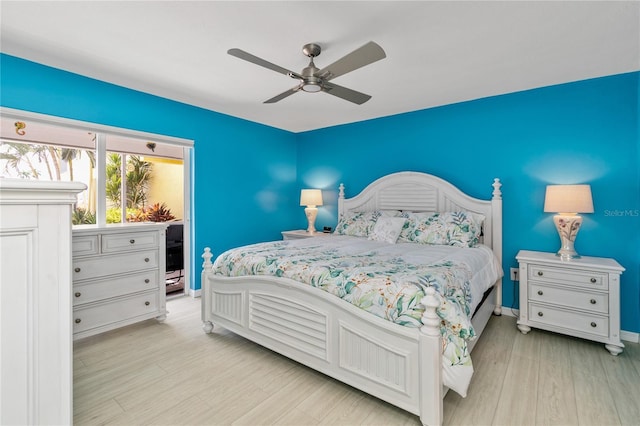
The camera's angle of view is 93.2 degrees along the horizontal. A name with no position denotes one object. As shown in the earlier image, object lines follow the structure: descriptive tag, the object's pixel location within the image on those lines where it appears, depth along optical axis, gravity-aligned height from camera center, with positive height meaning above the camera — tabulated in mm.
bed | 1576 -732
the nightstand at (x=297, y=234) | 4427 -335
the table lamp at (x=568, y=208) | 2604 +34
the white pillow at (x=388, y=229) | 3352 -194
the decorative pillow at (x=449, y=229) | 3051 -185
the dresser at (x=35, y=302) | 946 -299
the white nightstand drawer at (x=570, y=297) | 2445 -729
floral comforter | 1625 -427
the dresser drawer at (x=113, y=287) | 2564 -685
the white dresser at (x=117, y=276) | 2568 -592
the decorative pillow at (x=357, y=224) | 3717 -151
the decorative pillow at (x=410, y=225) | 3360 -148
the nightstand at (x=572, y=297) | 2404 -720
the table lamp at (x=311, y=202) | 4625 +151
